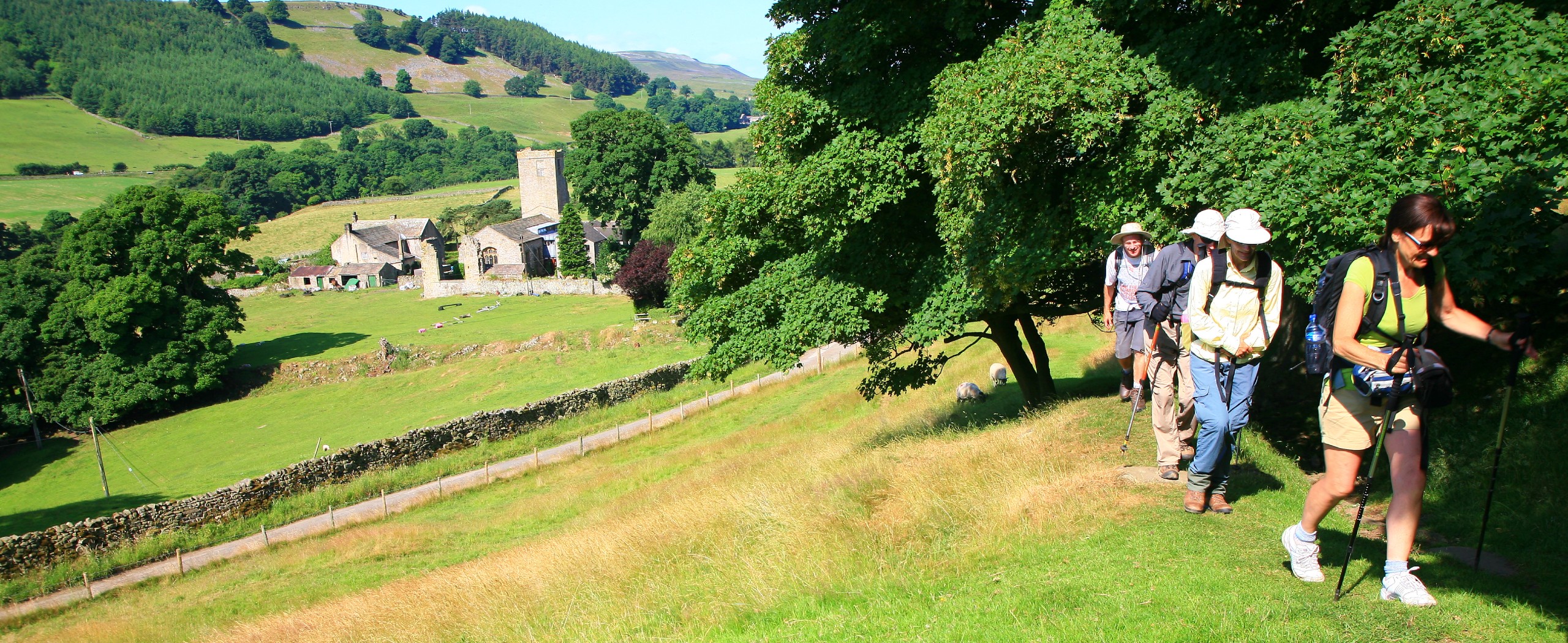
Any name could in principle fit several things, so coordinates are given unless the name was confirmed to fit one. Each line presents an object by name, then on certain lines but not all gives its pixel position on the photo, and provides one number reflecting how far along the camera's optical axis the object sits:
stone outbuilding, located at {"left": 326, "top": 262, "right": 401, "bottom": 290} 81.38
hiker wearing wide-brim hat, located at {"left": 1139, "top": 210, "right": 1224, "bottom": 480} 7.35
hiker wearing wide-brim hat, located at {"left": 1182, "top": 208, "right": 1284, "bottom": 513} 6.13
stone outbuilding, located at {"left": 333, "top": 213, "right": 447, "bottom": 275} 83.81
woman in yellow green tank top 4.64
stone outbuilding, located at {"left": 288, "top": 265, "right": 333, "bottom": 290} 81.56
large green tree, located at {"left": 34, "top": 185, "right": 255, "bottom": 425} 39.59
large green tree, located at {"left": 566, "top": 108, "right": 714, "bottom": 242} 70.88
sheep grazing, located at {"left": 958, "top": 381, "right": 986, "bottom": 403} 19.41
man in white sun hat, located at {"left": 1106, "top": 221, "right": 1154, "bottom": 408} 8.83
